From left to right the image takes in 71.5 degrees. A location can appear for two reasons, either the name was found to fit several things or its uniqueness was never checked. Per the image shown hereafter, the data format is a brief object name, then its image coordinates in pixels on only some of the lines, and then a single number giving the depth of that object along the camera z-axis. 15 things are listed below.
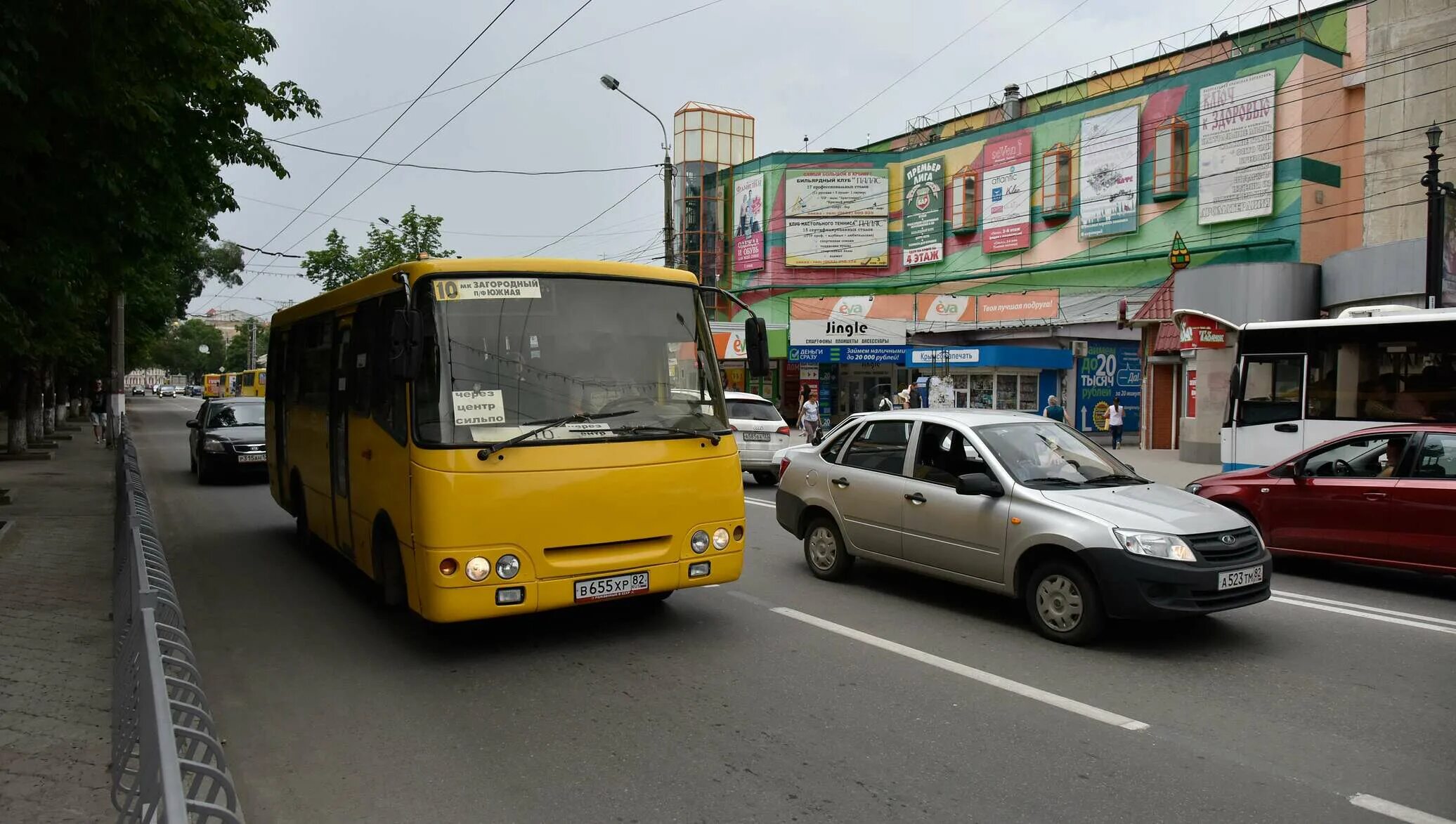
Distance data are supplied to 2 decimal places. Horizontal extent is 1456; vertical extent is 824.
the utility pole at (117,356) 27.25
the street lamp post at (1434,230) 17.30
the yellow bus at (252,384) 54.84
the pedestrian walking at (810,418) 25.72
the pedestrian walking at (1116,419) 29.69
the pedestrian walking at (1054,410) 25.87
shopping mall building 29.41
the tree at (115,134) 7.26
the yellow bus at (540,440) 6.19
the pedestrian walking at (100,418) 32.81
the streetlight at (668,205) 25.94
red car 8.78
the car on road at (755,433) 17.91
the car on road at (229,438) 18.22
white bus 12.69
